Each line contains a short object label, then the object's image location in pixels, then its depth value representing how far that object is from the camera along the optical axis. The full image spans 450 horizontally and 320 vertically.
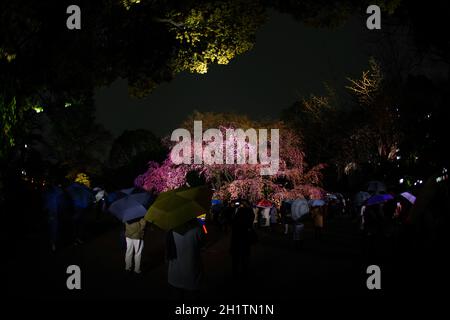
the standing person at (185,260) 6.52
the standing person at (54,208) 14.28
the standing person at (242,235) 10.45
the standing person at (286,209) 20.97
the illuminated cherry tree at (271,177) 27.44
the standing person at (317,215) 18.28
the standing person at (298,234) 15.48
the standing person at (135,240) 10.11
